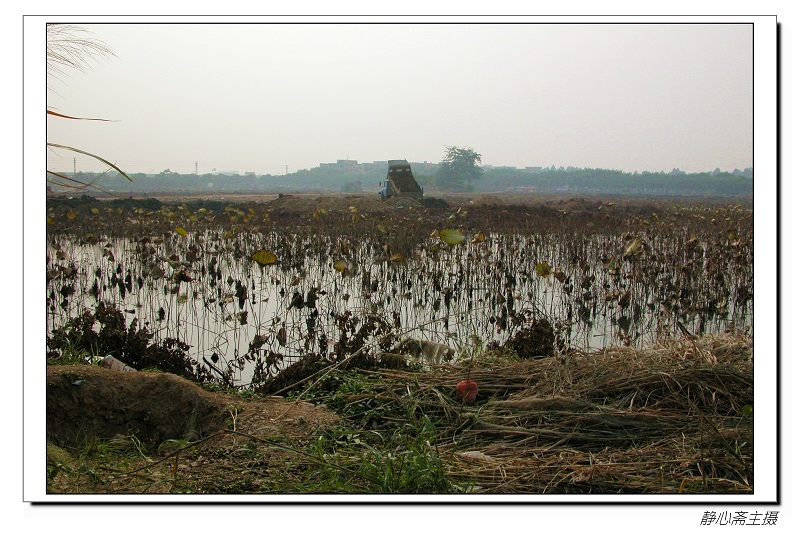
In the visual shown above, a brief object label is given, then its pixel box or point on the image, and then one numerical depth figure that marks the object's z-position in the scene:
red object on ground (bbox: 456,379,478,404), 3.30
